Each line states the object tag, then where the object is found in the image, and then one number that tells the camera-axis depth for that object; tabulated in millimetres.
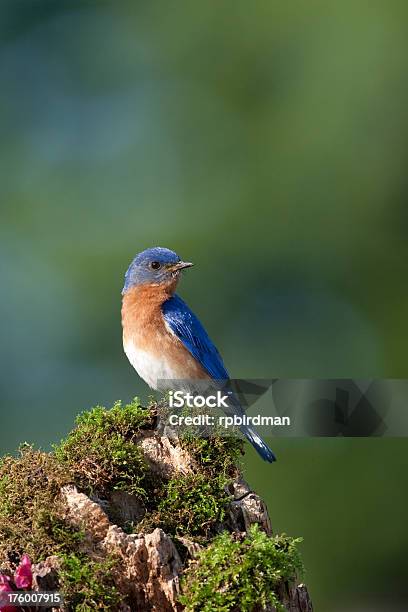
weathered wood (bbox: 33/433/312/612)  9180
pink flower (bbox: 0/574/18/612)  8695
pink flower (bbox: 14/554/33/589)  8805
